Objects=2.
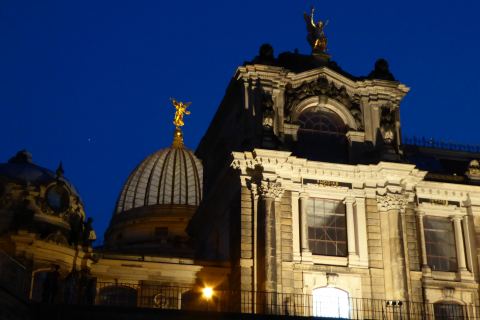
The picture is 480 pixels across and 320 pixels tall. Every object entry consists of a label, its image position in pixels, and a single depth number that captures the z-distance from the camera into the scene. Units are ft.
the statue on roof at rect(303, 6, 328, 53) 157.99
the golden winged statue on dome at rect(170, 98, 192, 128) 237.25
